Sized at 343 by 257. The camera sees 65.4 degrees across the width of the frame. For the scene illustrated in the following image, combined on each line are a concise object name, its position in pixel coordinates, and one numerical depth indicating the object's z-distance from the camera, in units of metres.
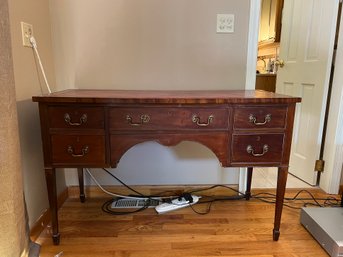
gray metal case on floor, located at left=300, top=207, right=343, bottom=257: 1.25
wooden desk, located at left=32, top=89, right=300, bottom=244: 1.19
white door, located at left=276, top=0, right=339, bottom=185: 1.85
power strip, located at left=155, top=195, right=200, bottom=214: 1.67
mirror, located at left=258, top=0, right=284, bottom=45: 3.31
